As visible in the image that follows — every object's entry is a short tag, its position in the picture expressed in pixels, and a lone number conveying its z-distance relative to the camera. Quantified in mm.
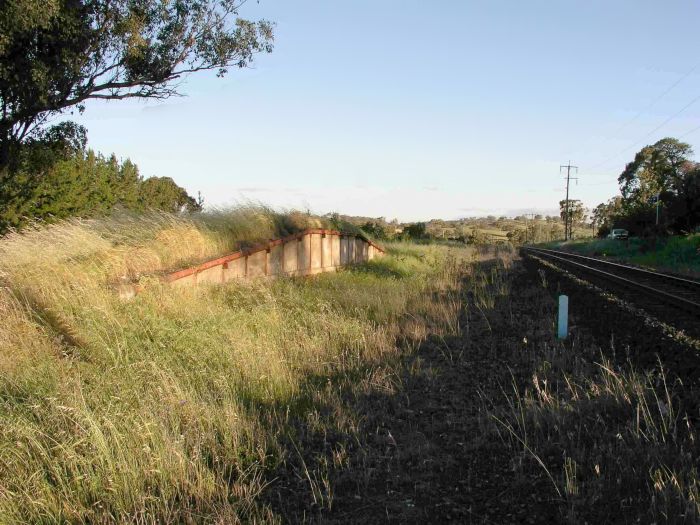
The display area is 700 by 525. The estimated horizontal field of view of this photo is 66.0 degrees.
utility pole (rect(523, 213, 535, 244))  117112
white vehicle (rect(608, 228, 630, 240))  59219
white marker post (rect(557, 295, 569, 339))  8891
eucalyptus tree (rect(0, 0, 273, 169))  13703
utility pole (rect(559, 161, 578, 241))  89469
